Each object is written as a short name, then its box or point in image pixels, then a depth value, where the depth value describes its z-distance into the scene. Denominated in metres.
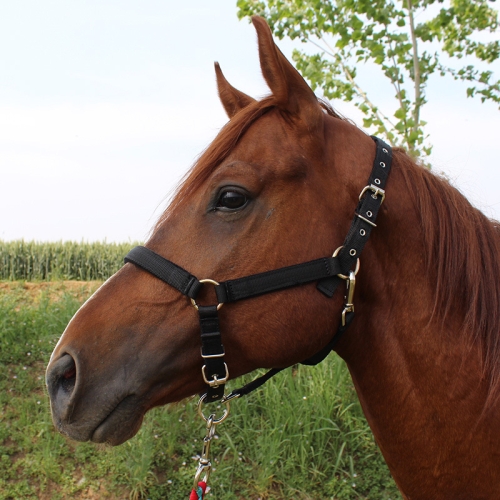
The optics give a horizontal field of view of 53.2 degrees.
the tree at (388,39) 5.45
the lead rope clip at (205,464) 1.98
